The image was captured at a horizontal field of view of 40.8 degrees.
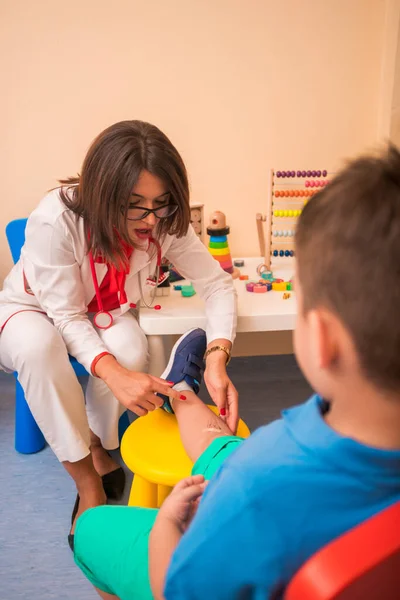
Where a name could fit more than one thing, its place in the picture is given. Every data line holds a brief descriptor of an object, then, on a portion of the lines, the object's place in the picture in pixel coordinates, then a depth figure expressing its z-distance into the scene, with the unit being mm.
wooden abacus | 1814
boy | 478
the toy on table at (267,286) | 1679
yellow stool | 1033
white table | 1491
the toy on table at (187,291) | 1687
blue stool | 1605
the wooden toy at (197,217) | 1791
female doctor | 1190
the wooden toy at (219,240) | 1730
